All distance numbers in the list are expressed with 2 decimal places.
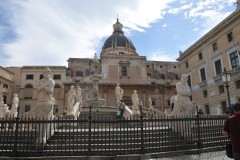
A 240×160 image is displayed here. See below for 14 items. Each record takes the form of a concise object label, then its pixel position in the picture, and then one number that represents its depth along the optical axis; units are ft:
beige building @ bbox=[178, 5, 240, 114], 65.26
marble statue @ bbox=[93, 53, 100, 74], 60.21
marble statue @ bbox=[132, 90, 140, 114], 49.84
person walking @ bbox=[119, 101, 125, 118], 44.05
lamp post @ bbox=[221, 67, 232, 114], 31.98
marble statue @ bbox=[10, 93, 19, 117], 44.18
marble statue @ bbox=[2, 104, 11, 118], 41.93
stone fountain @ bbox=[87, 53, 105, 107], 56.83
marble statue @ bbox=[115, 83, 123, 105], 62.68
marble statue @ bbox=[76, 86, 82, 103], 58.29
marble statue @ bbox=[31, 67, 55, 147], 22.97
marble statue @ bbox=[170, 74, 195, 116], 26.57
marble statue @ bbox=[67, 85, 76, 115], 40.97
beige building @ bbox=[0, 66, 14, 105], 115.46
